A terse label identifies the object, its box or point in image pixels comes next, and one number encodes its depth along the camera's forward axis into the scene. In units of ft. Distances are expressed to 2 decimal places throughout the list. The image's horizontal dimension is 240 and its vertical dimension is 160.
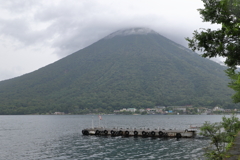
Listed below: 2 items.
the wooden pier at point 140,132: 172.65
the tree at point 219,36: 44.98
